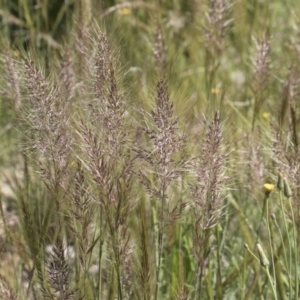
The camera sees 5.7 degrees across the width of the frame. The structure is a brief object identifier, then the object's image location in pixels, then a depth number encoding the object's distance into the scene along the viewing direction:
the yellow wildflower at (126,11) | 4.37
